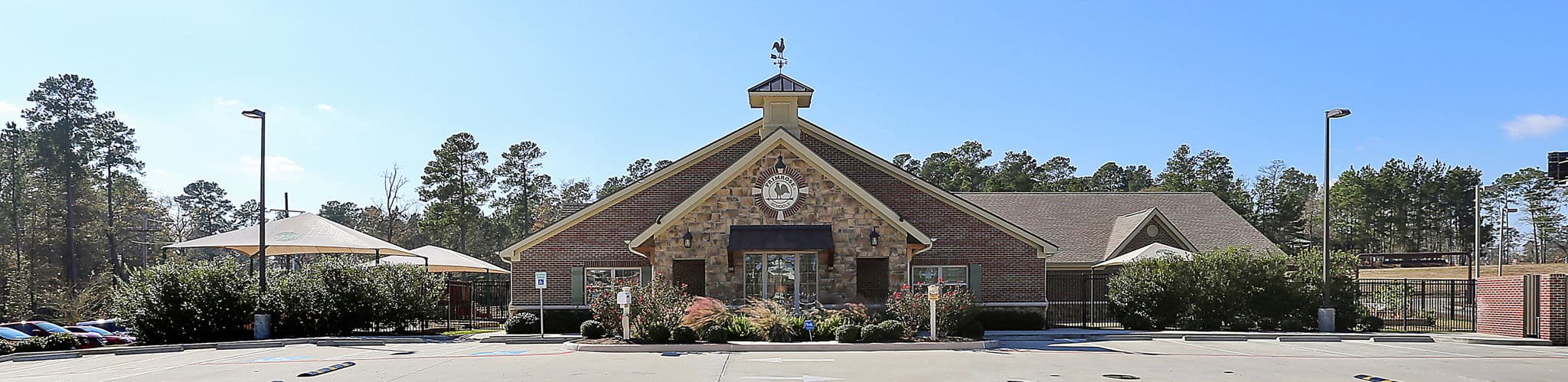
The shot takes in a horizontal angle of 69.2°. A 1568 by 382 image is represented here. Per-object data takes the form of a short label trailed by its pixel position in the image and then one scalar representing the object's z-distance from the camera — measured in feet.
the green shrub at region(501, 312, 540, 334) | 82.28
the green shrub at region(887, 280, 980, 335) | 69.41
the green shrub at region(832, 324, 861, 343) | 65.92
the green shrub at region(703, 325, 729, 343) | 65.31
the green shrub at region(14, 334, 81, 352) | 75.46
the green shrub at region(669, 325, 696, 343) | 65.31
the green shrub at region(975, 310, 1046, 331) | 86.89
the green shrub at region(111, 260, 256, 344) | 79.66
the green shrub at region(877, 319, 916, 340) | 66.03
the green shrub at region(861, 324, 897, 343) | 65.62
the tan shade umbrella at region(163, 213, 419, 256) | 89.25
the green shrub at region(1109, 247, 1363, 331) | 85.87
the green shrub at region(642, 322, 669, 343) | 65.36
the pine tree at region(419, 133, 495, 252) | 212.64
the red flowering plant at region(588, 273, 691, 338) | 66.90
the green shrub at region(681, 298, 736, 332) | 67.21
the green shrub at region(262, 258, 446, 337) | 82.28
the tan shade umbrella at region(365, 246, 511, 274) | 107.14
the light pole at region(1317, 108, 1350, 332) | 83.15
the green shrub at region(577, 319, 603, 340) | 69.72
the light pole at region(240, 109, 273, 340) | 79.82
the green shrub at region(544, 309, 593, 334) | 83.76
